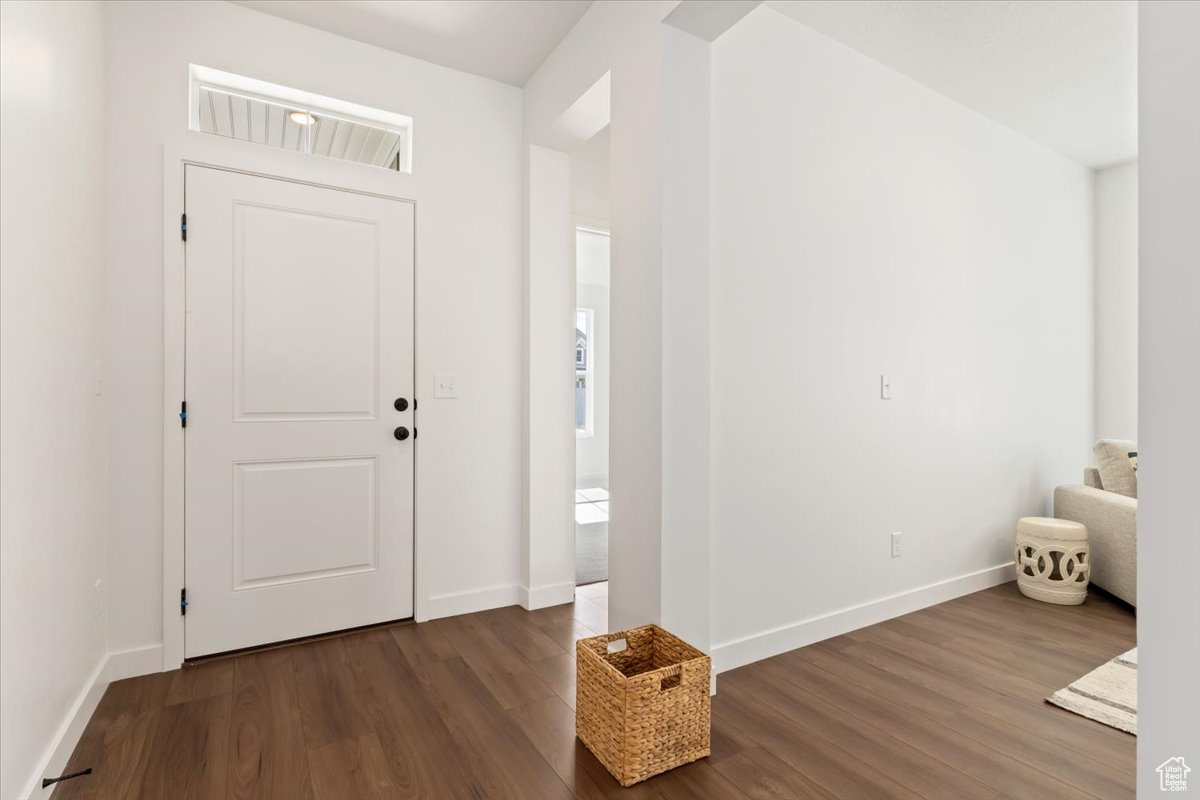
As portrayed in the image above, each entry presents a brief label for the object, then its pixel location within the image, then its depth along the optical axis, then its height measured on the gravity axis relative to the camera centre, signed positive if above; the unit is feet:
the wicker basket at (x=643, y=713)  5.29 -2.97
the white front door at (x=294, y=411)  7.85 -0.18
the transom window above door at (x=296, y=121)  8.17 +4.19
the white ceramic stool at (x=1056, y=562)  10.14 -2.84
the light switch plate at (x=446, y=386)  9.48 +0.22
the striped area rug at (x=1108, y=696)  6.36 -3.46
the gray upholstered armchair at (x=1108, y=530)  9.93 -2.30
